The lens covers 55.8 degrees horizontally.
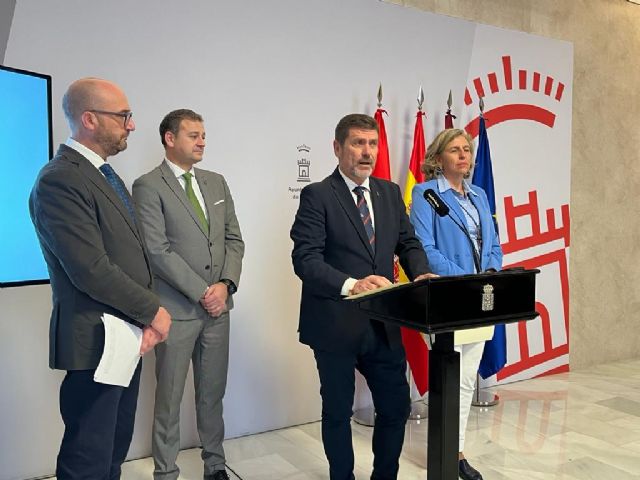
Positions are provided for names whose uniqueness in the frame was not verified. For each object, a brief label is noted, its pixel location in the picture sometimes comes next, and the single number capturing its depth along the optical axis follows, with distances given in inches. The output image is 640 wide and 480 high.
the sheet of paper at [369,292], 70.9
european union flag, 171.5
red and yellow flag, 163.2
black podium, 68.5
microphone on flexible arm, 87.5
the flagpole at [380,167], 156.6
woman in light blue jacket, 118.0
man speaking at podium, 98.0
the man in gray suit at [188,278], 110.3
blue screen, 97.2
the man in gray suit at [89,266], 72.9
